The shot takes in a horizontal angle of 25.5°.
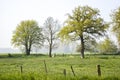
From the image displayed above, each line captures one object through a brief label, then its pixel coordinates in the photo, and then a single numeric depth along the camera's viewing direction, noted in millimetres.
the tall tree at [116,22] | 56031
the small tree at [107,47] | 111156
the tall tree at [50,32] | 89125
